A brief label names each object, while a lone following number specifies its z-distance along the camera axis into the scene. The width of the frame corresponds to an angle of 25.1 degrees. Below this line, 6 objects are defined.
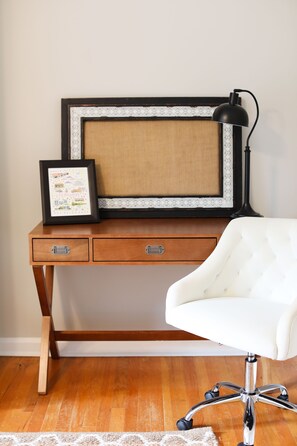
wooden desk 3.04
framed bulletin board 3.44
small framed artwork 3.31
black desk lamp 3.14
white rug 2.67
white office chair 2.48
